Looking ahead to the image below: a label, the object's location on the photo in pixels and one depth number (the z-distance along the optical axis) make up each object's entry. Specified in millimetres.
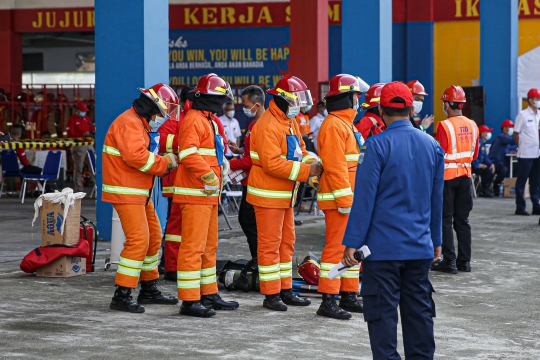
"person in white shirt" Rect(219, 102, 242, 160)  17984
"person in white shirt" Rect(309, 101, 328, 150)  19250
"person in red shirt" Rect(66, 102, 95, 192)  21469
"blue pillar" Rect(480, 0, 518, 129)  22031
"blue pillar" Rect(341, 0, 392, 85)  15070
